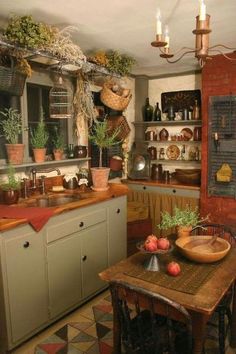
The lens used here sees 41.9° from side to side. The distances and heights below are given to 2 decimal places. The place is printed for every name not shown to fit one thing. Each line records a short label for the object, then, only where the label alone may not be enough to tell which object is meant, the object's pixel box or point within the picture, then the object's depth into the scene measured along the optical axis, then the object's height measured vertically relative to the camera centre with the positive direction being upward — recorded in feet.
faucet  9.87 -1.31
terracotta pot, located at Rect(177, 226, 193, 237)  7.27 -2.15
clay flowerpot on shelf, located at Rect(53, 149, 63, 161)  10.63 -0.42
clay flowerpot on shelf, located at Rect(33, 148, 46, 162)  9.84 -0.39
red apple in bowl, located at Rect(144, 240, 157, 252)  5.78 -1.99
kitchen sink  9.53 -1.86
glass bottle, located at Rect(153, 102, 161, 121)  14.66 +1.23
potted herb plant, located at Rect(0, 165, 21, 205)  8.41 -1.27
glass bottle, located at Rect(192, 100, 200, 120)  13.41 +1.20
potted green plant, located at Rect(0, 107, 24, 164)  9.00 +0.22
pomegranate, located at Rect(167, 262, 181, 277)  5.75 -2.41
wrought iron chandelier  4.67 +1.68
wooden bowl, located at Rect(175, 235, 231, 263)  6.14 -2.31
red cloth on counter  7.30 -1.74
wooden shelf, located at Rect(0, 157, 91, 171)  9.10 -0.69
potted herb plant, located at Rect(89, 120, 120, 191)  10.65 -1.03
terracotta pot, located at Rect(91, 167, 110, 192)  10.62 -1.27
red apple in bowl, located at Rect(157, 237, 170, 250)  5.90 -2.00
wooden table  4.85 -2.55
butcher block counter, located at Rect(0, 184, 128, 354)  7.06 -3.16
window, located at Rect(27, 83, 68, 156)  10.28 +1.22
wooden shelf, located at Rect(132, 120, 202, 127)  13.76 +0.79
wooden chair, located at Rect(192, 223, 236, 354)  6.40 -3.63
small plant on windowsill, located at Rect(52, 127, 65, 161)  10.66 -0.12
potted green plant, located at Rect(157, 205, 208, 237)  7.25 -1.97
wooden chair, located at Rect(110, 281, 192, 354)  4.61 -3.08
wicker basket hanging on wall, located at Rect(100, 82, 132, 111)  11.37 +1.59
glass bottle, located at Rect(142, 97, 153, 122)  14.80 +1.37
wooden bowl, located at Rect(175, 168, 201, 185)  13.07 -1.54
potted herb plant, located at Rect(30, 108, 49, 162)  9.84 -0.03
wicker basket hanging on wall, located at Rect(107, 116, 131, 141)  13.21 +0.70
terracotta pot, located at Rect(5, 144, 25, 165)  8.98 -0.31
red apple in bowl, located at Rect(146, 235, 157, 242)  5.98 -1.91
